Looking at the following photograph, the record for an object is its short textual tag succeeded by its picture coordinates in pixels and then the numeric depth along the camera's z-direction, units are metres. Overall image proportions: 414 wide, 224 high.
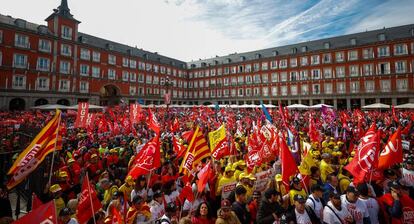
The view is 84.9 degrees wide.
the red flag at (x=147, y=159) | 5.80
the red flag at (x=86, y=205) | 4.14
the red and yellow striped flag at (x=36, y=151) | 4.65
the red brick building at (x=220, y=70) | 34.12
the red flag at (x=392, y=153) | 6.02
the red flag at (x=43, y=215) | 2.94
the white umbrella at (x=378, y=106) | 24.86
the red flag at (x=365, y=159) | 5.13
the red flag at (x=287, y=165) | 4.94
